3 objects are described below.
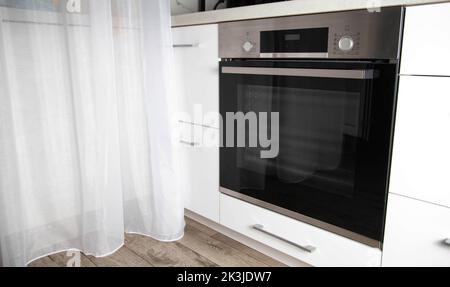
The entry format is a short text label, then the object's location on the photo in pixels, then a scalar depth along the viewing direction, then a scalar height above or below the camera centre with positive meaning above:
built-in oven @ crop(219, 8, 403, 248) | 1.12 -0.15
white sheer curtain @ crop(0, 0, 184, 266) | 1.38 -0.23
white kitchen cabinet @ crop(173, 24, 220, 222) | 1.63 -0.19
